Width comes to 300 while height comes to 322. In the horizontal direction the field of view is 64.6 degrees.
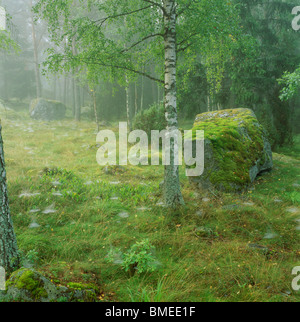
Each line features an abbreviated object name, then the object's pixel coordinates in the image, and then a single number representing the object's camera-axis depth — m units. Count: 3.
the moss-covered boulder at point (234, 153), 6.80
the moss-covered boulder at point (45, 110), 21.31
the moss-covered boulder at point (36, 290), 2.59
